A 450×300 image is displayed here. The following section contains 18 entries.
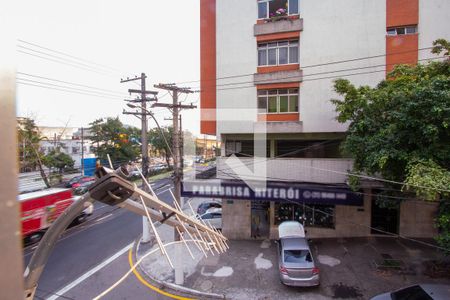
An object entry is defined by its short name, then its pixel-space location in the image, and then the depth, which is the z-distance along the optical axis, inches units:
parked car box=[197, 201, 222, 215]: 797.6
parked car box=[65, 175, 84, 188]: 1287.4
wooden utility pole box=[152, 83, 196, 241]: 448.8
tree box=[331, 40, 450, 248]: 296.8
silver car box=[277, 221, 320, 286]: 377.7
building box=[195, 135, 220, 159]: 2784.0
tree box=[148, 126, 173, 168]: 1866.9
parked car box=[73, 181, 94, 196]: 1077.1
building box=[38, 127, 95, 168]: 1819.6
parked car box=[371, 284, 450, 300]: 278.9
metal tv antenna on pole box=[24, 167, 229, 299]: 89.2
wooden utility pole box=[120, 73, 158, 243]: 565.3
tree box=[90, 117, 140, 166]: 1314.0
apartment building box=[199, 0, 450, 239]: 487.8
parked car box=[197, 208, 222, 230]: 650.0
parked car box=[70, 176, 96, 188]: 1233.6
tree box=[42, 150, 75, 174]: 1136.0
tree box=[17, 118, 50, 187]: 988.6
